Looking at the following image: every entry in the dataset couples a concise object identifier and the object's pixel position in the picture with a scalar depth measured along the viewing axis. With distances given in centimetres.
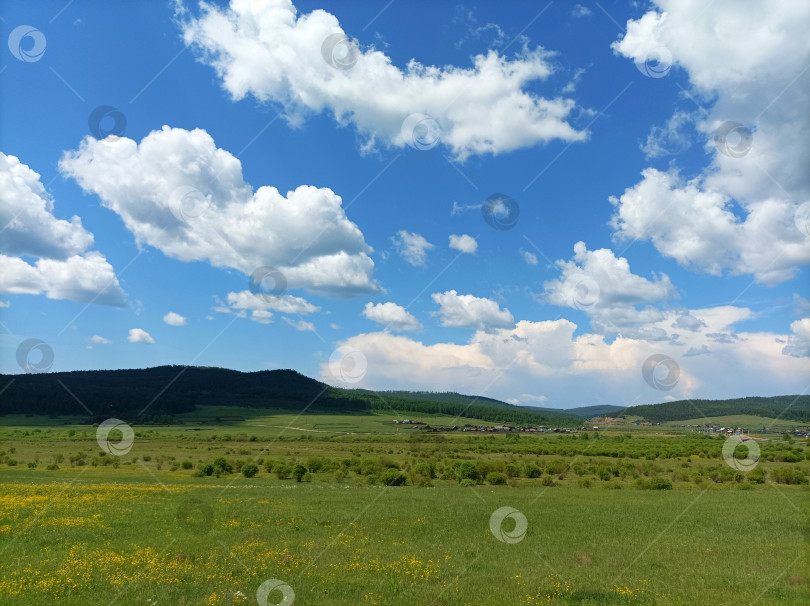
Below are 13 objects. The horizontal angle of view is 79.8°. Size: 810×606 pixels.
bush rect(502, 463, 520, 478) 6612
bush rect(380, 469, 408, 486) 5662
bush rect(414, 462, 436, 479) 6208
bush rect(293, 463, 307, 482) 5859
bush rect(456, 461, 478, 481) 6219
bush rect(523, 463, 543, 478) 6659
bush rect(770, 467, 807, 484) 6022
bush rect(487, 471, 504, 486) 6026
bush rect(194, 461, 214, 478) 6252
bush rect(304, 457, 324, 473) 7098
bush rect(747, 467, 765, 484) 6098
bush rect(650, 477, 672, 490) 5625
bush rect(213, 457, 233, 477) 6389
